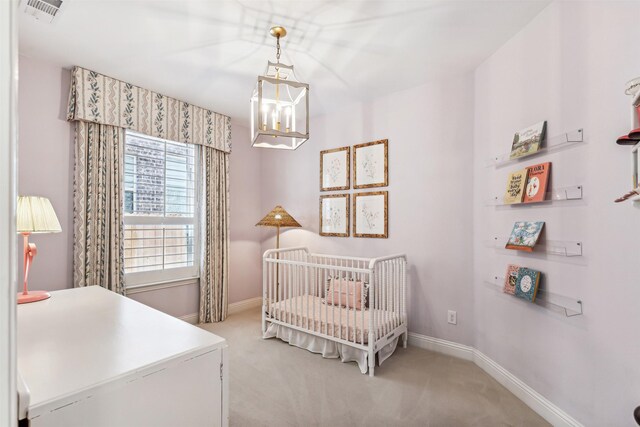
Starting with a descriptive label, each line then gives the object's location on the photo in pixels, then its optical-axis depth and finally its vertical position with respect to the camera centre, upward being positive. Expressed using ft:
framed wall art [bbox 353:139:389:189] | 10.48 +1.71
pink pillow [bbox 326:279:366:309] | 9.48 -2.45
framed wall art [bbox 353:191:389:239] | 10.46 +0.00
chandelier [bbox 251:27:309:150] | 5.73 +2.01
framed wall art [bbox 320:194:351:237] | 11.48 -0.04
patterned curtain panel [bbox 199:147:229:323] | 11.91 -0.89
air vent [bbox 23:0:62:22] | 6.01 +4.06
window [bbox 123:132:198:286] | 10.23 +0.12
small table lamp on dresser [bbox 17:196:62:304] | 5.81 -0.17
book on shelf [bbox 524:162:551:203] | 6.21 +0.65
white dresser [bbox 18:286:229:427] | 2.77 -1.56
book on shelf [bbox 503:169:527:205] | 6.72 +0.61
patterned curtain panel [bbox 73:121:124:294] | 8.75 +0.18
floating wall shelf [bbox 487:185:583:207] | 5.53 +0.38
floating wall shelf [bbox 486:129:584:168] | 5.56 +1.35
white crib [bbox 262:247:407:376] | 8.09 -2.91
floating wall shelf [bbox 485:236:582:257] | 5.56 -0.62
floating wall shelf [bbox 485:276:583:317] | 5.54 -1.65
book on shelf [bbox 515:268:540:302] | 6.30 -1.43
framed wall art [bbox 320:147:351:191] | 11.48 +1.70
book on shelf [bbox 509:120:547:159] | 6.32 +1.56
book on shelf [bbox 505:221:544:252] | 6.30 -0.43
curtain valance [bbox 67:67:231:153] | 8.72 +3.29
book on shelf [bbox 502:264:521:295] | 6.85 -1.43
